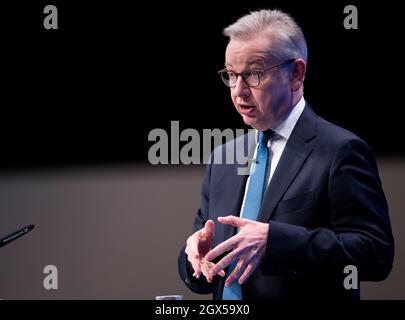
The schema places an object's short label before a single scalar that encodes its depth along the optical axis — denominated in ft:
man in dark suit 18.79
